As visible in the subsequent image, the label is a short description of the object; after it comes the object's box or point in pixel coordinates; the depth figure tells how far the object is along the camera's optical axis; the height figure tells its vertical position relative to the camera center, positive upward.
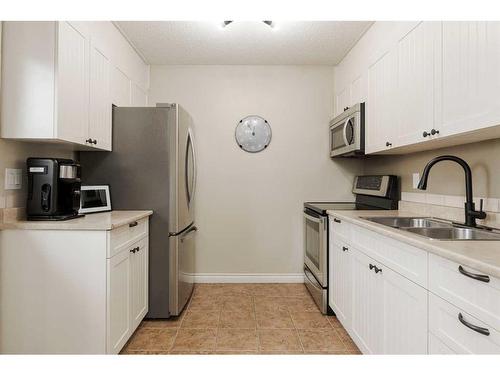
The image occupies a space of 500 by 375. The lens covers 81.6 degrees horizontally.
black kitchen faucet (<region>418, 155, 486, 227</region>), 1.60 -0.04
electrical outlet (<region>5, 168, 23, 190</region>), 1.70 +0.05
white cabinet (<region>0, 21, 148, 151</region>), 1.63 +0.61
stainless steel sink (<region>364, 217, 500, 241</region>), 1.51 -0.24
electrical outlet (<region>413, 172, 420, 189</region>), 2.32 +0.08
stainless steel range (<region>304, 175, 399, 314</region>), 2.53 -0.28
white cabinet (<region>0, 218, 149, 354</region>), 1.59 -0.58
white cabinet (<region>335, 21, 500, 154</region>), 1.28 +0.60
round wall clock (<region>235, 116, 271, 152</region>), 3.33 +0.61
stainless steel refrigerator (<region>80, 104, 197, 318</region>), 2.36 +0.09
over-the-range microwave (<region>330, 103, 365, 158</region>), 2.58 +0.53
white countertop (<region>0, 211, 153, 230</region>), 1.60 -0.21
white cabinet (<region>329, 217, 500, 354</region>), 0.91 -0.48
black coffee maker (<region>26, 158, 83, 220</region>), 1.73 -0.02
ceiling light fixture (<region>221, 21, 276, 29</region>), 2.39 +1.38
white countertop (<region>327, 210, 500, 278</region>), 0.89 -0.22
